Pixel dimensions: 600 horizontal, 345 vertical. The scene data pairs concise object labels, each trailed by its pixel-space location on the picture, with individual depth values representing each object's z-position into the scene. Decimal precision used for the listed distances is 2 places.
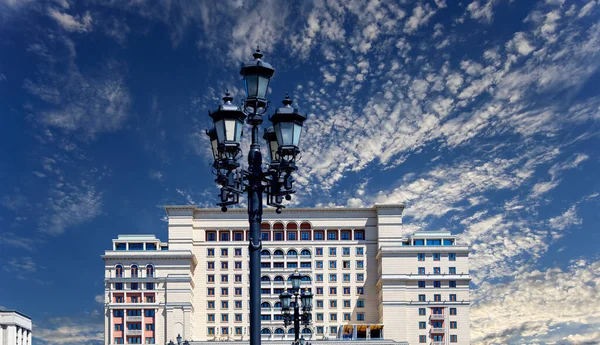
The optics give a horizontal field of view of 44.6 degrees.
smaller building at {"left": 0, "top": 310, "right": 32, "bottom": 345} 109.31
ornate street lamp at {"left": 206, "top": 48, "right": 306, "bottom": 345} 15.05
